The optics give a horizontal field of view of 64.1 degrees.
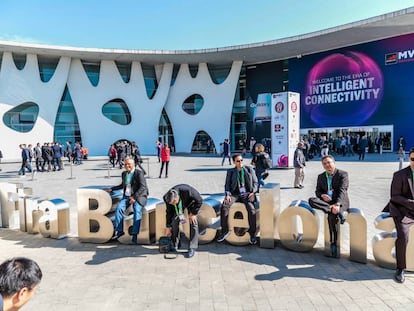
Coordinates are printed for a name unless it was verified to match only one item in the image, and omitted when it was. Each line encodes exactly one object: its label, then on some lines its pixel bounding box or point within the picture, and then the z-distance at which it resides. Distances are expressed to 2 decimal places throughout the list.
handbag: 5.38
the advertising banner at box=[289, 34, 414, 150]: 28.17
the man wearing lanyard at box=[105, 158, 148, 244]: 5.78
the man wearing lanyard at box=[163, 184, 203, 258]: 5.38
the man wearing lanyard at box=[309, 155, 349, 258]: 5.02
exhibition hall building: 28.86
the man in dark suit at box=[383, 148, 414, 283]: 4.25
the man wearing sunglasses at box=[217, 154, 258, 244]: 5.66
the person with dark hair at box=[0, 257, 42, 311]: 1.74
